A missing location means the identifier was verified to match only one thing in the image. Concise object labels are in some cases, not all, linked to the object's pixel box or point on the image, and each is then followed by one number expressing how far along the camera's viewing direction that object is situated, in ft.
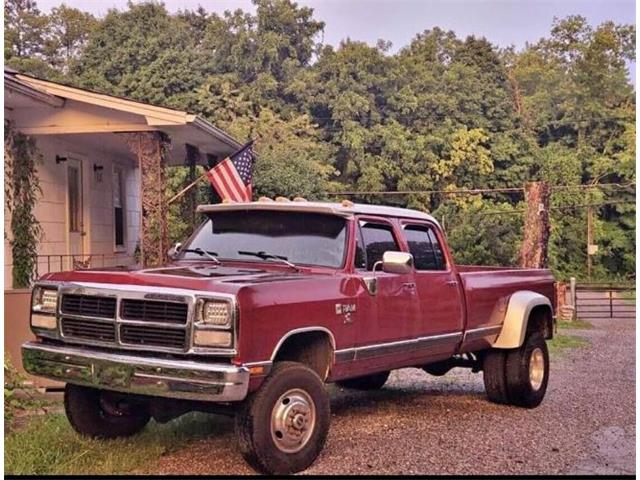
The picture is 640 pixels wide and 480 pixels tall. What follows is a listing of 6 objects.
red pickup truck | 16.67
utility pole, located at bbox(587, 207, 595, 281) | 140.67
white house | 38.40
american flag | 44.47
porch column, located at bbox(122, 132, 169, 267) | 40.65
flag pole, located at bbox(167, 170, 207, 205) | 42.35
